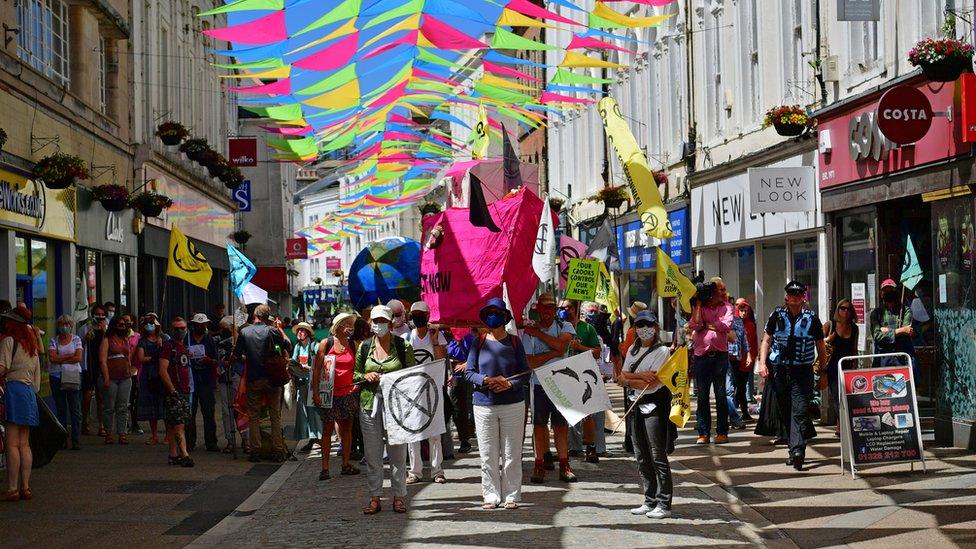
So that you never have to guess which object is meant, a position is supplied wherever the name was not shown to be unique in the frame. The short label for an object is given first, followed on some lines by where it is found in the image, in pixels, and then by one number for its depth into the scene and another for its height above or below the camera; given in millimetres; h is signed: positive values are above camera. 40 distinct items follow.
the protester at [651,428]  10828 -889
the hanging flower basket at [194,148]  32000 +4202
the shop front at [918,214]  14609 +1192
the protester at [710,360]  16500 -539
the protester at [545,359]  13211 -399
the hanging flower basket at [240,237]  49866 +3250
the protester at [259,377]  15891 -600
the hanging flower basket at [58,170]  19406 +2270
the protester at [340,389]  13796 -654
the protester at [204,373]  17422 -594
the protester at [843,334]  15555 -243
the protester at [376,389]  11492 -563
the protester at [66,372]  18250 -568
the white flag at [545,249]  14578 +755
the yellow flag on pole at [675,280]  15516 +425
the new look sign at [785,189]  20234 +1839
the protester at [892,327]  15125 -171
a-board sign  12633 -960
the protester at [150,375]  16828 -586
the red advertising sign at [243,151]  40000 +5128
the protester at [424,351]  13633 -316
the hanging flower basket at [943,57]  13570 +2505
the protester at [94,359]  19719 -432
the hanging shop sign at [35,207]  19078 +1861
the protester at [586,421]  14591 -1125
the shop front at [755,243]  21141 +1262
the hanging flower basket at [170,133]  28984 +4100
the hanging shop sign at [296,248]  66875 +3733
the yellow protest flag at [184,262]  19984 +951
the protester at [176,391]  15781 -741
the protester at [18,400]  12523 -629
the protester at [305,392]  17938 -883
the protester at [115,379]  19016 -695
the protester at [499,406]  11477 -721
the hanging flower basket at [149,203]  26453 +2421
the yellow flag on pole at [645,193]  15531 +1412
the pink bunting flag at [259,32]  16578 +3642
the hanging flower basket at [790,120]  19625 +2772
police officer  13367 -430
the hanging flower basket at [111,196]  24141 +2341
